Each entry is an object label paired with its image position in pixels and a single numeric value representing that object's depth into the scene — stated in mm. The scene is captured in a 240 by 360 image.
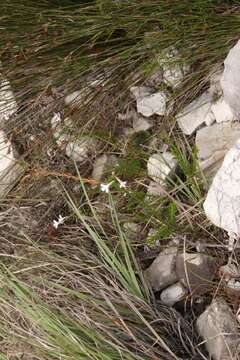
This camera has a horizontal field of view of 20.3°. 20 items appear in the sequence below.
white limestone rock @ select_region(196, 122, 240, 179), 2020
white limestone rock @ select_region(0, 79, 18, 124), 2404
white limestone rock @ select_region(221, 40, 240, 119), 1910
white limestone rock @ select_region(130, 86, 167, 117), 2211
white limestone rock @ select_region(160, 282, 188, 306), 1987
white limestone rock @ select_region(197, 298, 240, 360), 1824
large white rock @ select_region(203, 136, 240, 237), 1790
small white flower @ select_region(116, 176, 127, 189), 2028
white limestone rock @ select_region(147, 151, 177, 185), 2100
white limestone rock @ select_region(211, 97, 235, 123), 2021
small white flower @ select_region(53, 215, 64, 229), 2174
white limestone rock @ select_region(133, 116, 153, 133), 2254
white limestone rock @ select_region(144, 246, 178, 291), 2014
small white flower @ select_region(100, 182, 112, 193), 2025
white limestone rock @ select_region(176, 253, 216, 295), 1950
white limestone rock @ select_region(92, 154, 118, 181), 2281
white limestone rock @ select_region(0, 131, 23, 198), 2469
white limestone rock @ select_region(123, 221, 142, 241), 2133
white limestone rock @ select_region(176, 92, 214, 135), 2098
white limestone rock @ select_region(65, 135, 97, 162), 2338
